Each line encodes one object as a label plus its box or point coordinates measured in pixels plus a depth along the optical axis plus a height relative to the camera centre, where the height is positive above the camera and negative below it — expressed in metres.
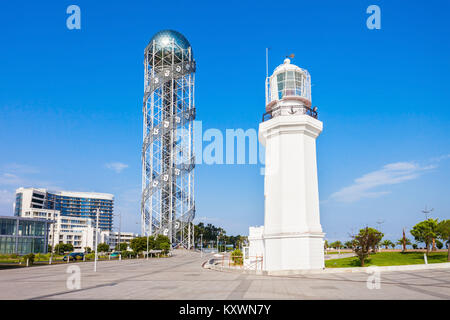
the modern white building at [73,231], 144.50 -4.92
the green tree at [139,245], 66.25 -4.82
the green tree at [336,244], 125.70 -9.22
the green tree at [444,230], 42.62 -1.35
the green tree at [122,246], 105.18 -8.02
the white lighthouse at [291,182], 23.25 +2.57
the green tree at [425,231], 46.25 -1.63
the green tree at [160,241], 68.62 -4.40
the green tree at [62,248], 94.53 -7.94
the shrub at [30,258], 42.12 -4.59
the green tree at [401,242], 92.62 -6.32
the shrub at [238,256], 37.47 -4.16
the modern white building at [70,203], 149.50 +7.99
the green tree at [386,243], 96.56 -6.77
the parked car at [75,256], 53.62 -5.61
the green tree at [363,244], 30.44 -2.18
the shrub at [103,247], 99.46 -7.80
